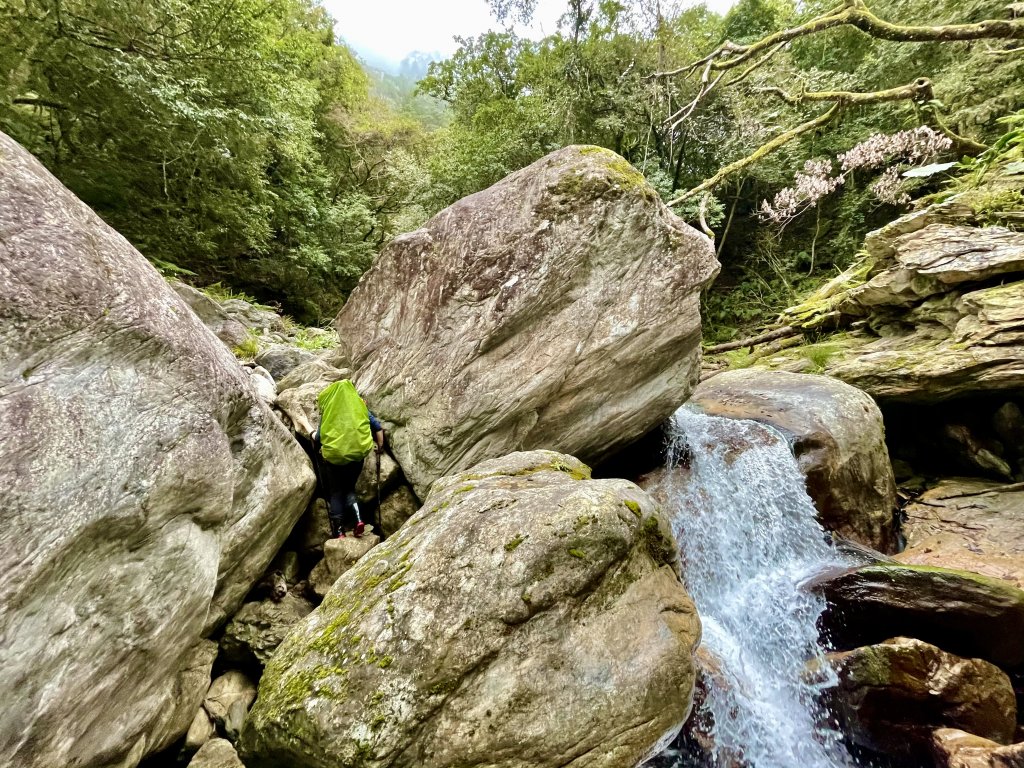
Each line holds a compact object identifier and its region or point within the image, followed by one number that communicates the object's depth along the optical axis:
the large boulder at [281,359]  10.84
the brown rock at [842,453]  7.96
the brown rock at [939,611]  5.06
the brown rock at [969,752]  3.75
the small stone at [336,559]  5.77
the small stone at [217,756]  4.02
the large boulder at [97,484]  3.05
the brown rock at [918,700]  4.51
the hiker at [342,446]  6.21
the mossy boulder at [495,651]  3.41
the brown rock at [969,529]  6.95
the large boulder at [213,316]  11.78
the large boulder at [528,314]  6.75
